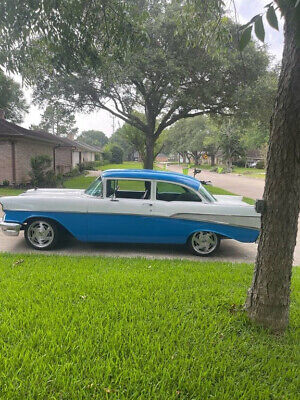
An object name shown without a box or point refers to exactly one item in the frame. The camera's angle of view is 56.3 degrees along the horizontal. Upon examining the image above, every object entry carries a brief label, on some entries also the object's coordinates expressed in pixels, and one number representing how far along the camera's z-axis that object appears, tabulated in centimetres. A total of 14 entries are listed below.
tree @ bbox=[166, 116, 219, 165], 5584
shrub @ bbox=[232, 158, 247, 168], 5556
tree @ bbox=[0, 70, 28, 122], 2863
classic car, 512
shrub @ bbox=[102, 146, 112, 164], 5559
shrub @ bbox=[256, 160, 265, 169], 5275
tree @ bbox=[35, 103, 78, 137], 1756
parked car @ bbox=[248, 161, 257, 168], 5872
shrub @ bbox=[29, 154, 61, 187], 1477
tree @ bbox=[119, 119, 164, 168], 2595
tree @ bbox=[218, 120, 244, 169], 4372
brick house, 1494
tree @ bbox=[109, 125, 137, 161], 8650
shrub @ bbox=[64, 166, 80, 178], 2437
